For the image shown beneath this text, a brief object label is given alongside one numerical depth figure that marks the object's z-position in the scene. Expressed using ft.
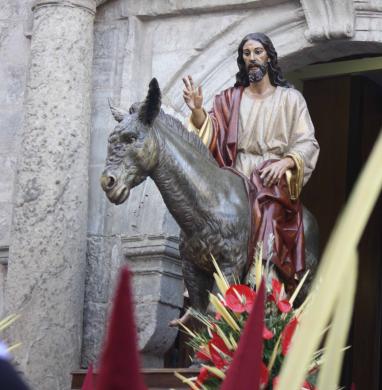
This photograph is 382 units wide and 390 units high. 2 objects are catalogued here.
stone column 22.16
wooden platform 16.98
